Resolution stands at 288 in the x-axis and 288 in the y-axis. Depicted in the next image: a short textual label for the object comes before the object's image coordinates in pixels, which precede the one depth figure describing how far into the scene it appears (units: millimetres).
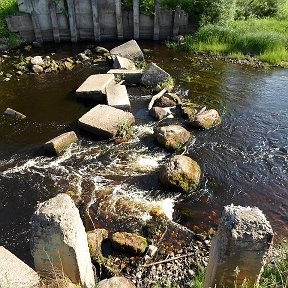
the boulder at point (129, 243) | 6973
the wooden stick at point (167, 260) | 6764
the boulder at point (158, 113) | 12047
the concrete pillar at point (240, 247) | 3801
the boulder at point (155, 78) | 14219
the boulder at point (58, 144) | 10094
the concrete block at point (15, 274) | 4219
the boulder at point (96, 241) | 6742
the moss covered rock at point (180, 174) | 8617
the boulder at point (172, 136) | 10344
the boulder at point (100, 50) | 18266
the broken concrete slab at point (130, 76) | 14758
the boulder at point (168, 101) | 12812
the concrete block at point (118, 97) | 12438
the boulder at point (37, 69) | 15930
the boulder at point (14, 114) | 12209
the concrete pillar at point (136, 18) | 18938
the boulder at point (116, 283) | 4984
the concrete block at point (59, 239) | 4043
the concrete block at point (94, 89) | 13227
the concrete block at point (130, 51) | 16812
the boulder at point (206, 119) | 11312
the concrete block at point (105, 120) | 10891
